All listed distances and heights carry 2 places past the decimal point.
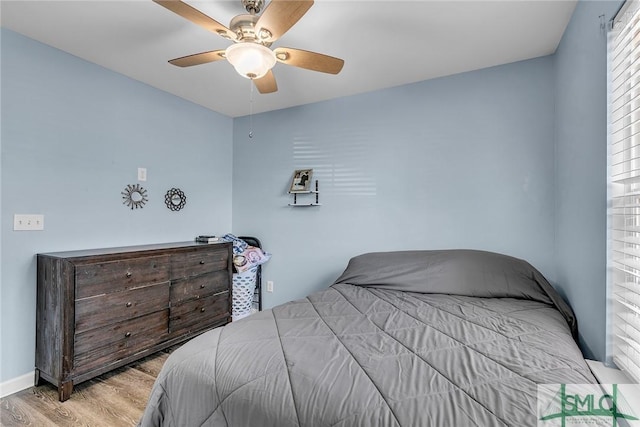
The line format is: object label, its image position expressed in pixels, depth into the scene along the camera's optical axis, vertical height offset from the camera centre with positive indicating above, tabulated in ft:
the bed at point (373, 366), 2.97 -1.82
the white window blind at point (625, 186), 3.76 +0.39
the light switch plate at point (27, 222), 6.75 -0.27
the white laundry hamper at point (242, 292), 10.84 -2.83
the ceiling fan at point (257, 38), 4.49 +2.91
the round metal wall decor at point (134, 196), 8.90 +0.43
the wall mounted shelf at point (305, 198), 10.63 +0.51
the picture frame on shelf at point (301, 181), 10.71 +1.10
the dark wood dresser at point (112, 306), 6.49 -2.29
